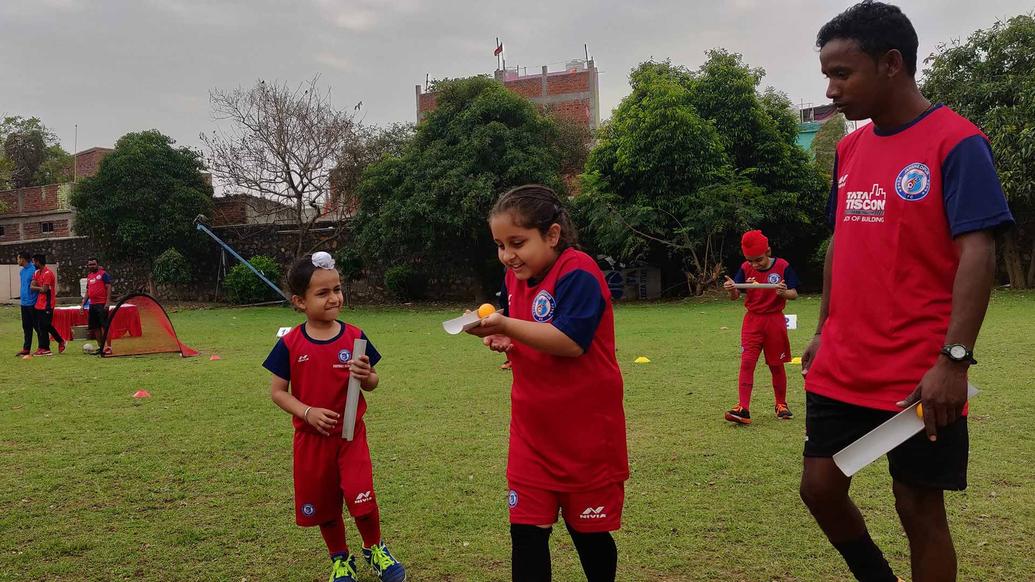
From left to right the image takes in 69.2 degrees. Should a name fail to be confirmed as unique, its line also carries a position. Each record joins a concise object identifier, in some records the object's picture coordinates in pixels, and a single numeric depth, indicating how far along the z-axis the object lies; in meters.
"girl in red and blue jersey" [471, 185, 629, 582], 2.85
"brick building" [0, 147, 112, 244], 44.59
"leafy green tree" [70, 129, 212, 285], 30.83
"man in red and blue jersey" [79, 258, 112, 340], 14.25
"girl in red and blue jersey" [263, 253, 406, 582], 3.71
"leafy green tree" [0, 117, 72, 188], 53.12
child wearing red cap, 7.18
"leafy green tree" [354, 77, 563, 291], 24.14
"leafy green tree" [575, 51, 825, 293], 23.34
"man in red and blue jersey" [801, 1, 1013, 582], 2.43
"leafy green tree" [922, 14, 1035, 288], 19.92
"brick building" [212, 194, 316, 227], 33.41
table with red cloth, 15.48
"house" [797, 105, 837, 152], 56.43
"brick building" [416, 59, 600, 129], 57.31
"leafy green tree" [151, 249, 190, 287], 30.33
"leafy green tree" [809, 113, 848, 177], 42.88
